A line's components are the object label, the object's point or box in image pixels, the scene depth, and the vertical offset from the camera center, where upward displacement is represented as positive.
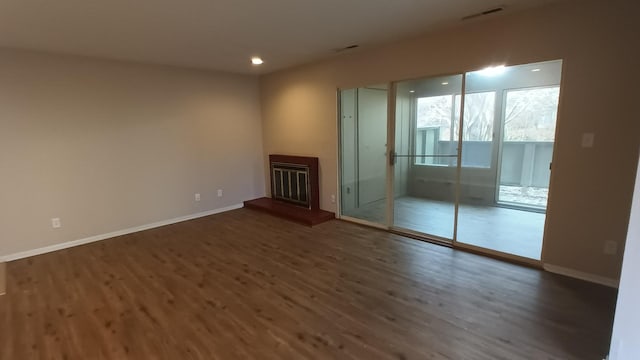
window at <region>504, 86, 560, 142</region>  4.70 +0.28
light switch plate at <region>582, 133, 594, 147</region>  2.75 -0.08
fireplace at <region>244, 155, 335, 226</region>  5.02 -0.96
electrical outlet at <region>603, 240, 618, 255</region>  2.72 -1.03
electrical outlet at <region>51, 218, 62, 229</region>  3.96 -1.02
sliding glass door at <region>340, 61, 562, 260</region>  4.11 -0.33
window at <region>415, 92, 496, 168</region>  4.21 +0.12
